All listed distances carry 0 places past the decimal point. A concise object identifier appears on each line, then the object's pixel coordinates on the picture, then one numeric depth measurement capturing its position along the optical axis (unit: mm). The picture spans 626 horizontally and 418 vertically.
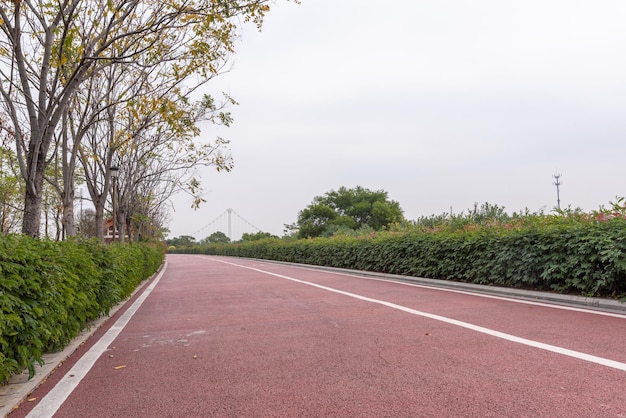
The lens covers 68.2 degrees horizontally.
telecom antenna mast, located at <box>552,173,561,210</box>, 56406
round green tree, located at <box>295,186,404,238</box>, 68750
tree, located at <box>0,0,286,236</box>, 9250
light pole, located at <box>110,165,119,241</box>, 17953
